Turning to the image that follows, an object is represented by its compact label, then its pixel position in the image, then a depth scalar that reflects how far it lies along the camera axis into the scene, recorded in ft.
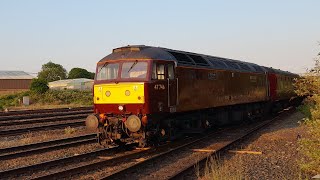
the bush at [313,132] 27.04
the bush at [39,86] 163.73
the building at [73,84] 277.64
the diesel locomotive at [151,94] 37.60
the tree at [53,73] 409.08
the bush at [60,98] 149.39
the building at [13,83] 260.70
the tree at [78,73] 410.72
